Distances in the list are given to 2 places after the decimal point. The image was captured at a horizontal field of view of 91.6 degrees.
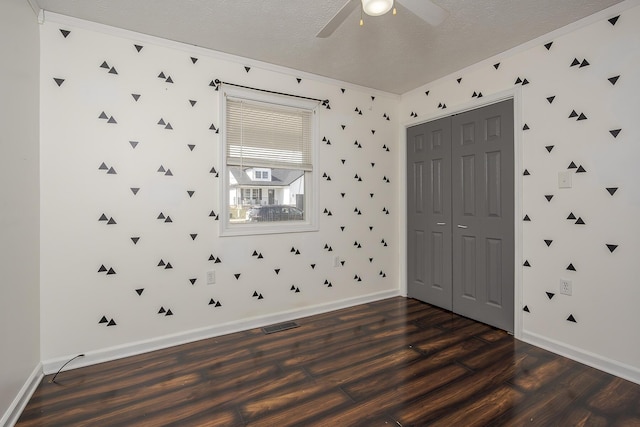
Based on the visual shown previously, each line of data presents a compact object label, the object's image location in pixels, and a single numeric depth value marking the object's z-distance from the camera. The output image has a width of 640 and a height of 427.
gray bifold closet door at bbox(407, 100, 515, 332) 2.90
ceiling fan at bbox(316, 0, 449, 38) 1.53
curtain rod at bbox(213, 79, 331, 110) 2.82
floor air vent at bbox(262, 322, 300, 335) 2.94
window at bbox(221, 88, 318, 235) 2.97
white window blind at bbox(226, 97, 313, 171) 2.98
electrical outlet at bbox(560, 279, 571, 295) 2.45
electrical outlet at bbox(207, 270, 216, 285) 2.84
